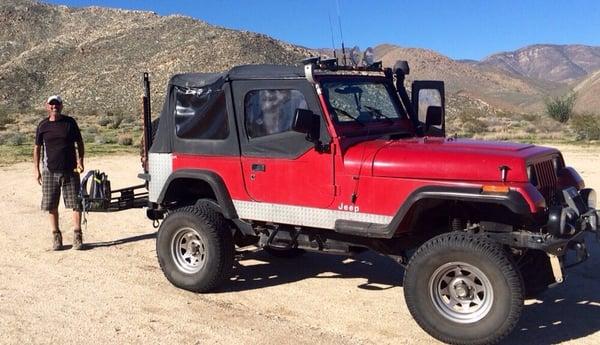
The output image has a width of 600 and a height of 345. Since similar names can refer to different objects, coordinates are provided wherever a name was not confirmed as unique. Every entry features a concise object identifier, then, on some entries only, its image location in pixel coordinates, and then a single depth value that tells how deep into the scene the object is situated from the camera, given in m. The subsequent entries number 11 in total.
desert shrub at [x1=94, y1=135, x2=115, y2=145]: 28.11
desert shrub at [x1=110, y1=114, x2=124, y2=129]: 39.24
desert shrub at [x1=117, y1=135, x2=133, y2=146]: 27.04
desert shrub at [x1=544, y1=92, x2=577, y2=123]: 41.50
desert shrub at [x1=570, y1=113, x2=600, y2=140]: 27.91
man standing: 8.58
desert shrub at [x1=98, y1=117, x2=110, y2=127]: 41.11
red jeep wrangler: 5.39
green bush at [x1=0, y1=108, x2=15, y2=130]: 39.42
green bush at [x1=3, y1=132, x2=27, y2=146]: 26.86
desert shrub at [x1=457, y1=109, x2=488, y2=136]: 33.61
